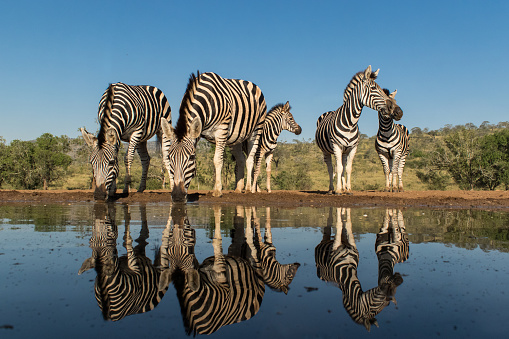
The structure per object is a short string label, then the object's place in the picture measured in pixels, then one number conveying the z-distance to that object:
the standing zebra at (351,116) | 14.20
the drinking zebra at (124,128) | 11.61
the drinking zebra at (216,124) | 11.15
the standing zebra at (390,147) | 16.00
